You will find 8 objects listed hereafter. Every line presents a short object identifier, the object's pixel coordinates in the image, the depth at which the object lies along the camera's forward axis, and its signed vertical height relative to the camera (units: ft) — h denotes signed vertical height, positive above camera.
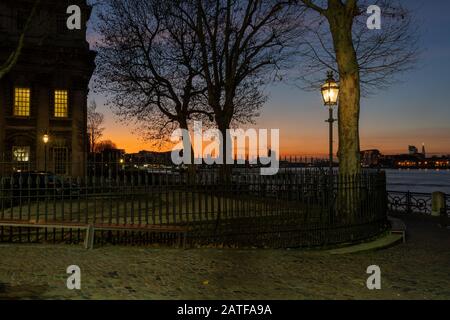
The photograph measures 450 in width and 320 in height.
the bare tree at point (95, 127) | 255.17 +23.35
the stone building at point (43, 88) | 114.83 +21.58
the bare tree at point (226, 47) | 78.38 +22.35
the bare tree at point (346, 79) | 41.42 +8.35
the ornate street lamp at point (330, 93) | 48.29 +8.08
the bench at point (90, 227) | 29.68 -4.38
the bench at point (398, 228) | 38.33 -5.91
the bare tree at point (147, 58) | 86.58 +22.08
